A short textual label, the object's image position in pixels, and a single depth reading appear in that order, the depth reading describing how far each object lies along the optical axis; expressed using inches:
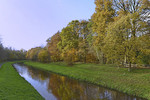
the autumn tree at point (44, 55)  2009.1
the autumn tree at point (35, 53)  2576.3
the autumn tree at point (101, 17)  900.0
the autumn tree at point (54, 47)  1791.3
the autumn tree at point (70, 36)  1466.5
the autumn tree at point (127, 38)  669.9
